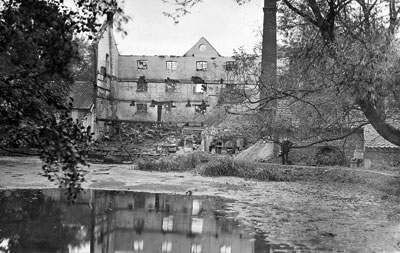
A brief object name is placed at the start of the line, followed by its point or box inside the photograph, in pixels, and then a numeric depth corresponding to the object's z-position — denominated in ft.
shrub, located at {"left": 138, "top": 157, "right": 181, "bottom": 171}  84.33
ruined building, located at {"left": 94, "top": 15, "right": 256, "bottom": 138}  151.23
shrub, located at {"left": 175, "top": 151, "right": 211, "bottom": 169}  85.46
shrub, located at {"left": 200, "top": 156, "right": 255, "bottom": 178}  77.25
